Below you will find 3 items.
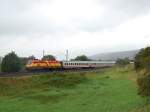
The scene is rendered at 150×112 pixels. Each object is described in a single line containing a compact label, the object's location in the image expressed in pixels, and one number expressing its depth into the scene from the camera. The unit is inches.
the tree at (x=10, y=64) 1245.9
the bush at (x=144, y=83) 339.2
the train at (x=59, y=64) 1016.9
